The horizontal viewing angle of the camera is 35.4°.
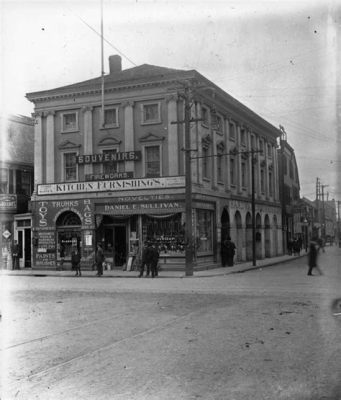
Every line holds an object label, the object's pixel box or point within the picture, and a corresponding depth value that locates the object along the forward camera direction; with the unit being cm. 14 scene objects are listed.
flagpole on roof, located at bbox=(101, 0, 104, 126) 2749
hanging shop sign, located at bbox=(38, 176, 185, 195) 2792
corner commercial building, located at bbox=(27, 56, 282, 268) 2809
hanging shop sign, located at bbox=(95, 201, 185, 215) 2781
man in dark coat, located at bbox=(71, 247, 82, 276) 2640
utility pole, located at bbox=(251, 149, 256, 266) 3052
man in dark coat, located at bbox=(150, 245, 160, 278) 2441
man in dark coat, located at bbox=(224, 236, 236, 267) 3028
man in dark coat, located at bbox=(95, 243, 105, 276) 2580
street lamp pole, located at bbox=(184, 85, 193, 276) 2458
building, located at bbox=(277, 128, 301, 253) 4744
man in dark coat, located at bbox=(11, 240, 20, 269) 3078
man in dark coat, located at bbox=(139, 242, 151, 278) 2447
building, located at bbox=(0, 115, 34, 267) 3247
